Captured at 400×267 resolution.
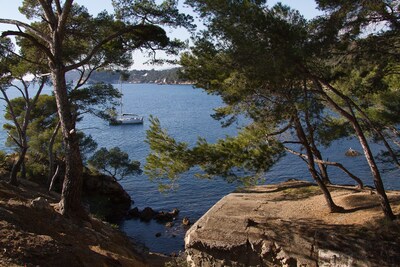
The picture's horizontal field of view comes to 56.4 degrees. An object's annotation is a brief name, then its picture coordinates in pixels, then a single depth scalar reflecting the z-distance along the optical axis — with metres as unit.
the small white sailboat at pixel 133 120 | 59.04
